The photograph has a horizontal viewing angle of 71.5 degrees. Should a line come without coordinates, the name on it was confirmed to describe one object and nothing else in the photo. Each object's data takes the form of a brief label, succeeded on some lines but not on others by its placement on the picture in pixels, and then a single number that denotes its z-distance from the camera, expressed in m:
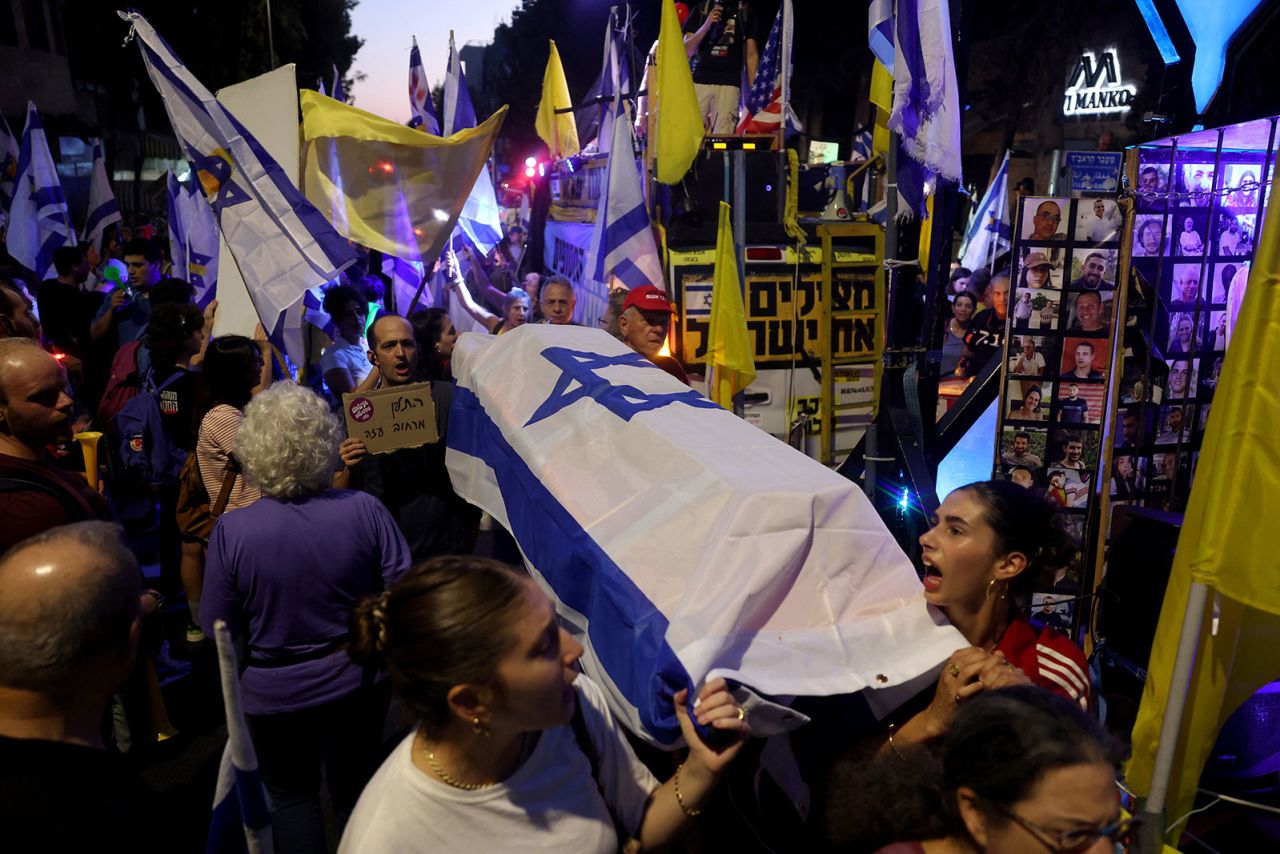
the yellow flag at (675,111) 7.23
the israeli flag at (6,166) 11.70
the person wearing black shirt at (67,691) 1.63
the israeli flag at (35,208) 9.88
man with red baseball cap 5.29
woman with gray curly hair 2.97
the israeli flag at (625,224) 6.78
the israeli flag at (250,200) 5.52
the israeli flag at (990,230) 10.80
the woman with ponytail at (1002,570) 2.36
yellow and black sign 7.26
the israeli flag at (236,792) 1.62
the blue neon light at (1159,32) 4.27
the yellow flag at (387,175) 7.15
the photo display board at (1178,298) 4.44
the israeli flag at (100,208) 12.13
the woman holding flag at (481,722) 1.73
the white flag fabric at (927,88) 4.32
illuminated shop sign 18.33
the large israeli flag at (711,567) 2.04
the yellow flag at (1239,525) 1.93
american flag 9.89
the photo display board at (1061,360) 4.63
